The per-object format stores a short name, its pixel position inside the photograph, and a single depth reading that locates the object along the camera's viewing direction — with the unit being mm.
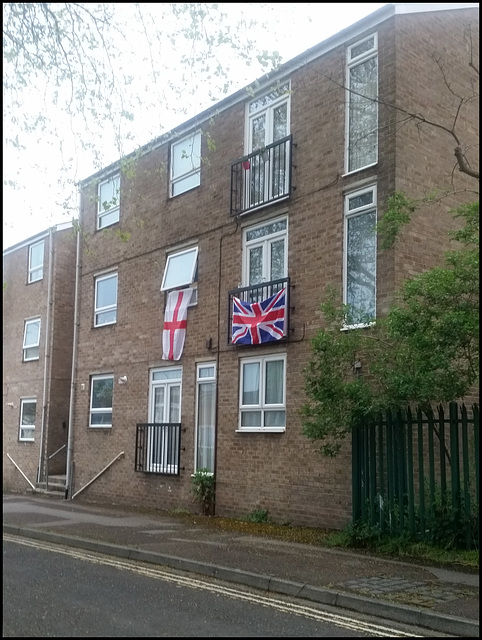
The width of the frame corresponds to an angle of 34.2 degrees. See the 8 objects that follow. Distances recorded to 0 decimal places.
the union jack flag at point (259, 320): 14078
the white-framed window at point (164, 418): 16594
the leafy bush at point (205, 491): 15359
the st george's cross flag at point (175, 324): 16547
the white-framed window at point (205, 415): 15805
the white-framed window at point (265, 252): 14789
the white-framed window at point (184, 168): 17141
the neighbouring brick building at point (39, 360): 22281
